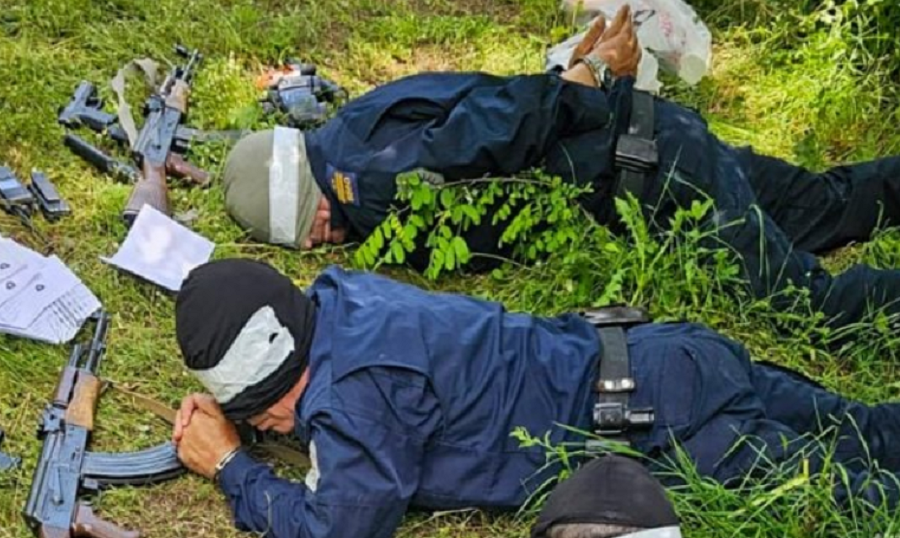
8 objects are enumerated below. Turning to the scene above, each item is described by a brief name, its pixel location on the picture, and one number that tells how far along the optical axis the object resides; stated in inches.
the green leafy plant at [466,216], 171.0
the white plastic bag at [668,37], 225.6
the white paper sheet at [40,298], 166.9
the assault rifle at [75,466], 140.6
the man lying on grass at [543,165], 170.1
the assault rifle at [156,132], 192.1
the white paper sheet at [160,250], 178.9
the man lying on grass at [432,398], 132.0
